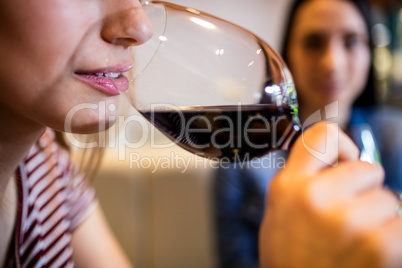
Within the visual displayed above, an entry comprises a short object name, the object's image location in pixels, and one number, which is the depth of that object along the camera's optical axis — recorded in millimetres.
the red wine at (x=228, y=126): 526
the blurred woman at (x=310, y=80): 1448
